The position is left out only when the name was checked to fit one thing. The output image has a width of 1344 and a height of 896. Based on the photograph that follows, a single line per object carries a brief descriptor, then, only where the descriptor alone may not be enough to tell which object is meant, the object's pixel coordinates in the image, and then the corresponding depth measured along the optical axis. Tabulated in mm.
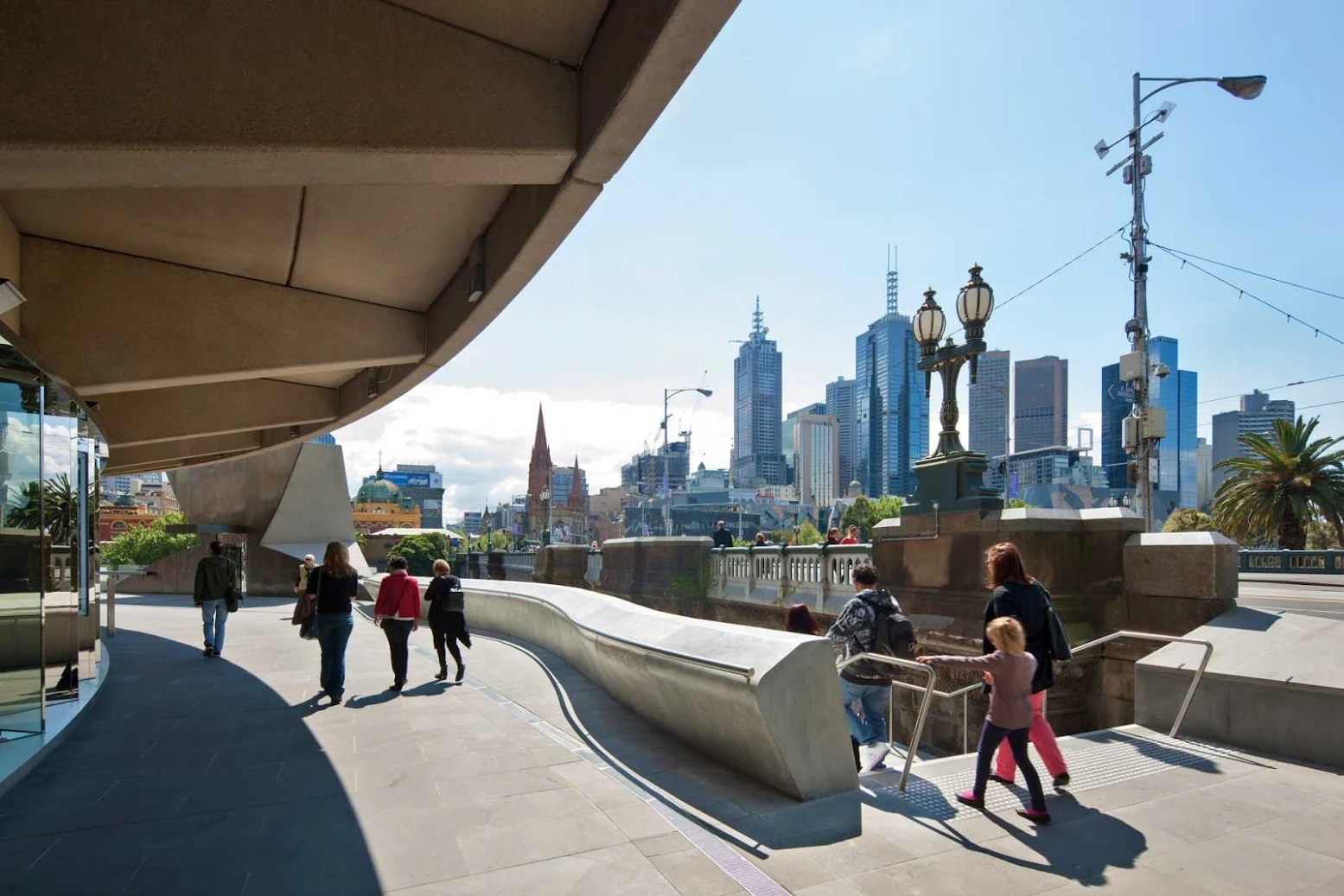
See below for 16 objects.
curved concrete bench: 4766
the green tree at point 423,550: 71125
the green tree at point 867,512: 68875
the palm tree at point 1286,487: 24719
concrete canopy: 3584
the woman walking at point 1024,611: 5289
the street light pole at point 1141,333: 18797
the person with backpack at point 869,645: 5902
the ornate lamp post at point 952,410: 9938
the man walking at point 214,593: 11406
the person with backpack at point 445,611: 9773
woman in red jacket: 9008
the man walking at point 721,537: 18828
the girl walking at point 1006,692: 4781
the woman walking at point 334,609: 8219
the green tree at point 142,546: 47844
